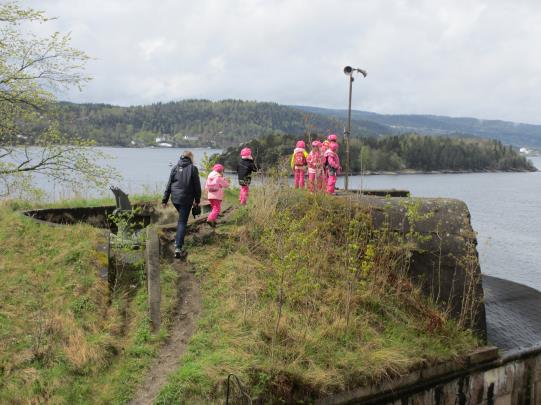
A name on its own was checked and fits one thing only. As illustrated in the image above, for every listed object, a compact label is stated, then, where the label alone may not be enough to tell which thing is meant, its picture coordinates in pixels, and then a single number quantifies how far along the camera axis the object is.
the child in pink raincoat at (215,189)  10.68
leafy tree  14.04
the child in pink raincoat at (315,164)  12.84
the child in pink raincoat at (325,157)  13.28
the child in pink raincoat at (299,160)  14.11
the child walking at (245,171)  12.59
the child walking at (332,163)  13.17
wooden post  7.66
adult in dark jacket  9.60
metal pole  12.95
